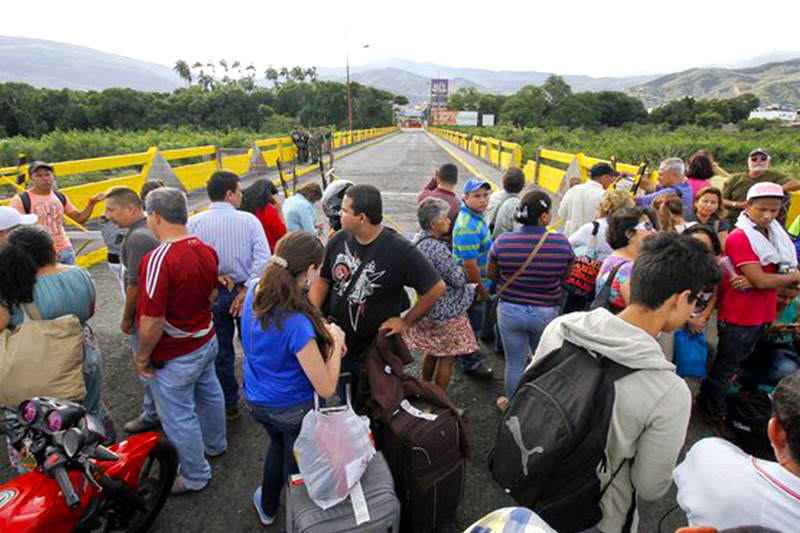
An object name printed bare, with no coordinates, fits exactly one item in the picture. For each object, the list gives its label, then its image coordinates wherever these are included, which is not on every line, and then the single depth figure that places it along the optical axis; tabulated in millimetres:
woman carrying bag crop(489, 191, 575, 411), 3094
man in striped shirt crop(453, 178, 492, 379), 3662
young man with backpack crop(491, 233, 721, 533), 1565
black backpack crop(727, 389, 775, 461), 3229
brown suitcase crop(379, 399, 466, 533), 2242
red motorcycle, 1826
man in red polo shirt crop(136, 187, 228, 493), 2469
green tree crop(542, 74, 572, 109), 75738
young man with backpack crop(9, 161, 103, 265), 4629
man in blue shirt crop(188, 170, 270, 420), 3332
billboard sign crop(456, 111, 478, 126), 79469
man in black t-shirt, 2621
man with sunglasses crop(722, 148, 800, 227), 4859
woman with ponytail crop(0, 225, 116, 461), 2172
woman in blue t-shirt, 2035
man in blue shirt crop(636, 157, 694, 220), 4844
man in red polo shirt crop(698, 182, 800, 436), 3066
